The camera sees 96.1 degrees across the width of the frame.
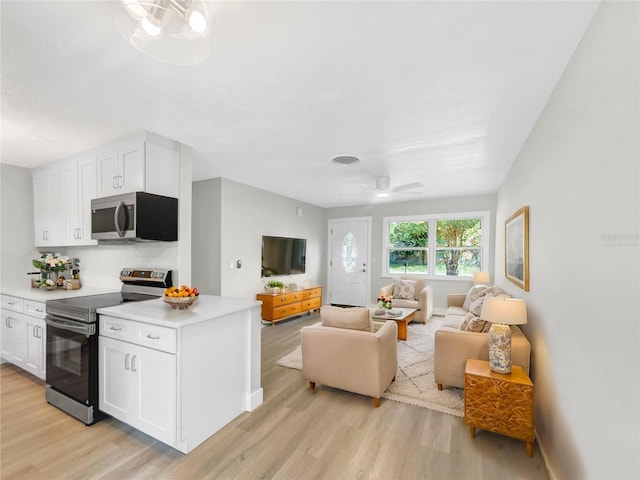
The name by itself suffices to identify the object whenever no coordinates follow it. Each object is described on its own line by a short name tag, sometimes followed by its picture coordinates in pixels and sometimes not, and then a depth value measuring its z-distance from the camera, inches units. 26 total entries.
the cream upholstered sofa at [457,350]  102.6
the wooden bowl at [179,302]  88.2
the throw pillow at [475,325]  107.7
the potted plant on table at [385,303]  178.3
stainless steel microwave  103.6
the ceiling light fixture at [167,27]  46.3
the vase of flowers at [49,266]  137.9
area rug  104.7
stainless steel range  89.6
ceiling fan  160.1
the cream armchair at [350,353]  101.4
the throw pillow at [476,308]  130.2
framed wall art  105.0
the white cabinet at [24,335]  112.8
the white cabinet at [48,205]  139.2
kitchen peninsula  76.7
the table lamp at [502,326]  85.0
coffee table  166.2
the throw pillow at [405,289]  221.0
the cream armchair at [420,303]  205.8
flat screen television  213.8
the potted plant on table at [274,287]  206.4
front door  273.9
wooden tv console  201.3
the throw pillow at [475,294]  161.7
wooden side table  78.0
